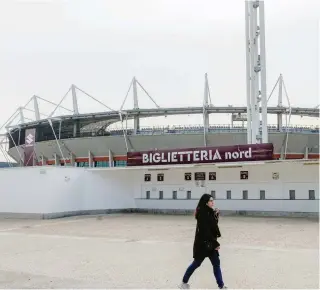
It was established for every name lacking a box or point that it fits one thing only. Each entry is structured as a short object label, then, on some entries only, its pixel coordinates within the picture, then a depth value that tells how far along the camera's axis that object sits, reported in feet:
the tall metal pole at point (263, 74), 77.20
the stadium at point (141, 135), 112.68
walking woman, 20.25
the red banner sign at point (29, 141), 89.71
